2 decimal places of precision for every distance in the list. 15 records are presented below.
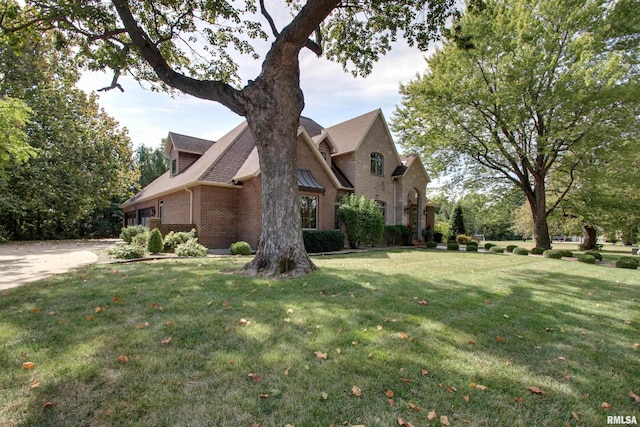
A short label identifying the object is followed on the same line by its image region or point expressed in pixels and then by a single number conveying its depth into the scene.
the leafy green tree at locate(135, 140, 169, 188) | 43.94
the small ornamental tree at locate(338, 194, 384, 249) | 17.64
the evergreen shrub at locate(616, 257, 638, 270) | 12.38
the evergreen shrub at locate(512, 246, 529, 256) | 16.75
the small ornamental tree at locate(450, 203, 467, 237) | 32.78
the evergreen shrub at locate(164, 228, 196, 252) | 13.65
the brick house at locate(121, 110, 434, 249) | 15.38
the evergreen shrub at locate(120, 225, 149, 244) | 19.01
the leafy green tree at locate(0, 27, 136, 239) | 18.22
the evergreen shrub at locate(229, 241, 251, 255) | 13.17
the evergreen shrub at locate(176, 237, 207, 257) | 12.31
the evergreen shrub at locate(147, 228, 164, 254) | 12.75
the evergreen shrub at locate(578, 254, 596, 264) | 13.92
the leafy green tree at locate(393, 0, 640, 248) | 15.04
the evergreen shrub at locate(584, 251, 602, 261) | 15.03
